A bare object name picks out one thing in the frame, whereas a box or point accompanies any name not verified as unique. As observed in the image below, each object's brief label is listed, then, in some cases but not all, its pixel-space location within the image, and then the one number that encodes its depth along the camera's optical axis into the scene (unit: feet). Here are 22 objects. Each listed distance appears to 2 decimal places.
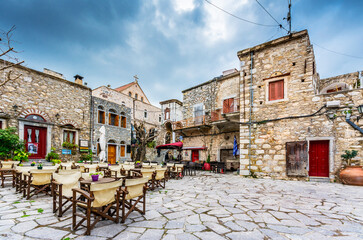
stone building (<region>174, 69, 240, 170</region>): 41.21
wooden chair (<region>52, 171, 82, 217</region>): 10.59
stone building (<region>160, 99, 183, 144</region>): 67.41
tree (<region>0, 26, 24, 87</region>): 14.88
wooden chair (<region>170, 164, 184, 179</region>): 25.61
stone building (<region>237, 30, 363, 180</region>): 23.73
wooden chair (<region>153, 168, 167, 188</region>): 18.28
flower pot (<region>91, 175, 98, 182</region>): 11.64
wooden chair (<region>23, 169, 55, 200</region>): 13.25
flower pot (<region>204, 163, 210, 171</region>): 40.98
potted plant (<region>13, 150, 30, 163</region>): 27.10
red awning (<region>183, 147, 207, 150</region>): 45.27
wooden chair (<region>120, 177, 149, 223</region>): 9.55
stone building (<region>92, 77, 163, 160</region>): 64.65
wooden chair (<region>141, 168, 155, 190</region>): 15.97
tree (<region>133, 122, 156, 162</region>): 37.63
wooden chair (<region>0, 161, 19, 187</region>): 20.17
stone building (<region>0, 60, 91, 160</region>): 29.68
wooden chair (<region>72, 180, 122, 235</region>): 8.16
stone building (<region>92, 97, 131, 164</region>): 43.73
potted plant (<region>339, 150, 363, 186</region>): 21.23
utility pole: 28.53
